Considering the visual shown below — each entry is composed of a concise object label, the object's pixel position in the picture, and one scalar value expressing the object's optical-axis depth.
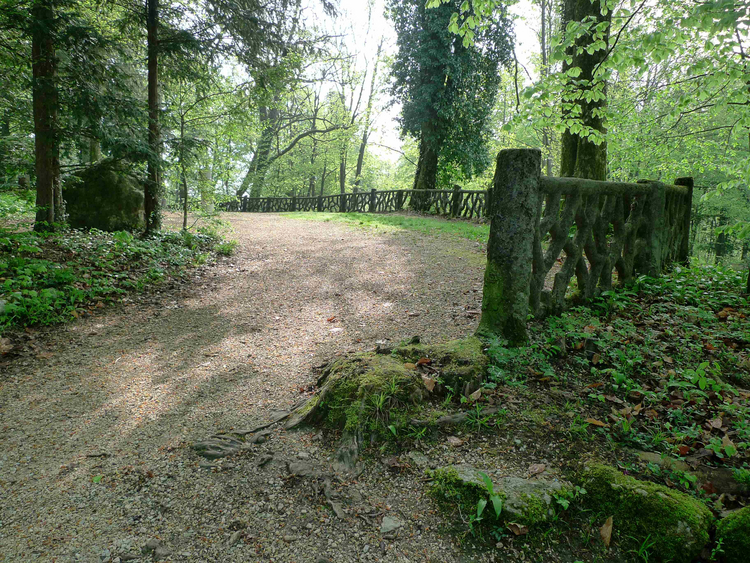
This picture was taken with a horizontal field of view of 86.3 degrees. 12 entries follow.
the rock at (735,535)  1.81
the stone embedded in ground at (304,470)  2.52
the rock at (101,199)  8.26
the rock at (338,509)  2.23
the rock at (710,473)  2.18
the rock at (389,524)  2.13
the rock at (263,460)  2.65
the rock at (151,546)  2.06
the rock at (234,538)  2.09
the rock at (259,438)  2.87
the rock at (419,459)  2.51
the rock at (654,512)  1.88
